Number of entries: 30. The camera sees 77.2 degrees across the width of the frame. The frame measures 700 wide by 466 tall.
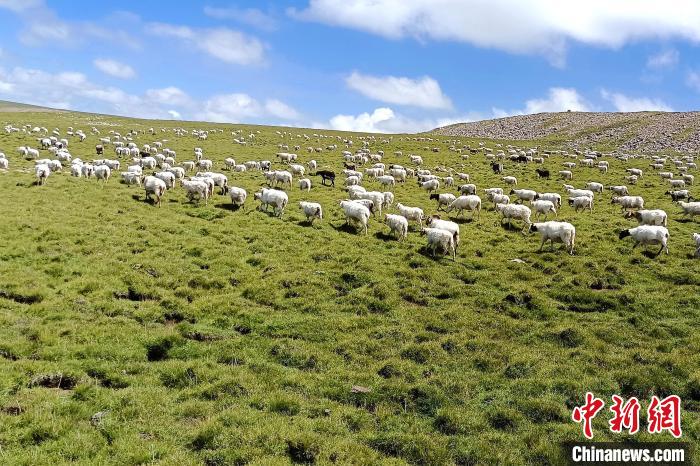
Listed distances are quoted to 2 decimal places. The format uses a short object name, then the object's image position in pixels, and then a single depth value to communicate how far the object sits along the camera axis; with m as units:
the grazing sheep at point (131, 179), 35.88
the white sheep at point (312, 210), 27.20
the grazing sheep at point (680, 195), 37.38
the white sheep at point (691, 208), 30.42
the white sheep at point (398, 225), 24.72
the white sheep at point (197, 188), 30.83
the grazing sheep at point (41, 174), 32.41
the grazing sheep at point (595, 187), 42.41
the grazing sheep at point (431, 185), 41.66
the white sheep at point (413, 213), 27.84
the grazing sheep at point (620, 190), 39.88
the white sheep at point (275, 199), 29.44
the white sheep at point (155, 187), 30.41
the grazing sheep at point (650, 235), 22.42
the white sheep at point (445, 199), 33.58
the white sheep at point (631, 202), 34.00
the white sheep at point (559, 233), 23.08
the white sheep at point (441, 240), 21.86
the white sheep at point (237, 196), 30.36
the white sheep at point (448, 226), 23.31
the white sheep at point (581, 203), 33.66
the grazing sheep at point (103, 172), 35.75
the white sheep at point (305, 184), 38.25
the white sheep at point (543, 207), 30.52
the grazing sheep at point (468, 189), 39.25
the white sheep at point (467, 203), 30.72
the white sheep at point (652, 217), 27.47
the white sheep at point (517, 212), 28.44
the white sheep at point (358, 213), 25.91
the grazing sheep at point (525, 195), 36.03
